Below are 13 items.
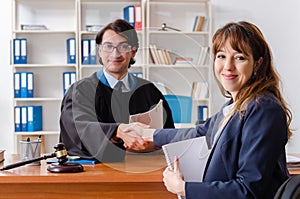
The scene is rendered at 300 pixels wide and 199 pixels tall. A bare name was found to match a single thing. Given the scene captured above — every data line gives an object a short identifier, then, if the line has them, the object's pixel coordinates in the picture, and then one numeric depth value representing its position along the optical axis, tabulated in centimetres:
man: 212
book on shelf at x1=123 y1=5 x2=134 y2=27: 504
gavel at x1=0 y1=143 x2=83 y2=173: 211
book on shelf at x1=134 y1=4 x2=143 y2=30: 503
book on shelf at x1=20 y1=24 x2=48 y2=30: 505
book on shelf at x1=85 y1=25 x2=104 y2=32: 503
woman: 155
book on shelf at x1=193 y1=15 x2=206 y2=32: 515
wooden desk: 204
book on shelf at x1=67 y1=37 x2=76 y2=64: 507
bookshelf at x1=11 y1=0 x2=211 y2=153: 514
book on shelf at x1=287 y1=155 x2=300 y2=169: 223
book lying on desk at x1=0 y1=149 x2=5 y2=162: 243
